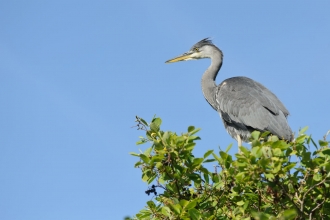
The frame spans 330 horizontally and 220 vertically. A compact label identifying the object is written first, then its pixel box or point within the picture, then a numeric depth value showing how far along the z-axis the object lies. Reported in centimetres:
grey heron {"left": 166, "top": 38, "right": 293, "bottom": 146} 1787
